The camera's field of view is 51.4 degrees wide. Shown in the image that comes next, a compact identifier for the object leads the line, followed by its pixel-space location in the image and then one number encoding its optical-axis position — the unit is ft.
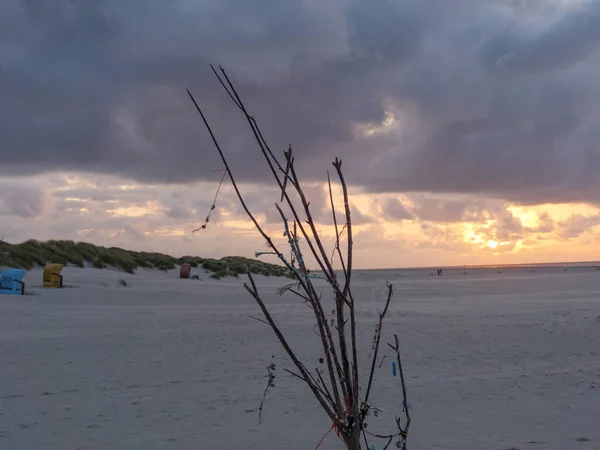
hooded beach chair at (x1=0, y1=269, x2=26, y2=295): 51.60
